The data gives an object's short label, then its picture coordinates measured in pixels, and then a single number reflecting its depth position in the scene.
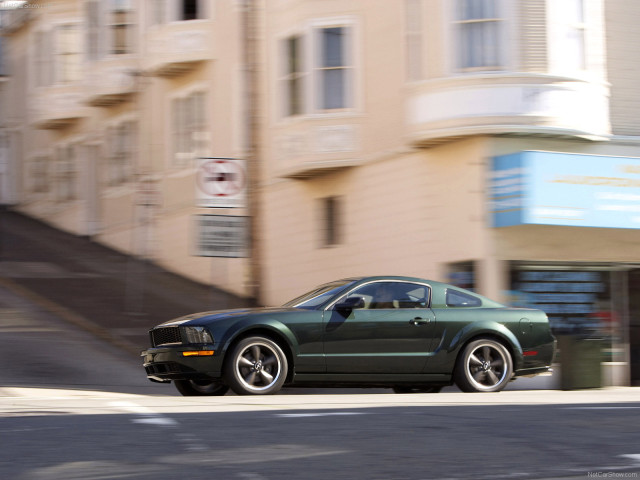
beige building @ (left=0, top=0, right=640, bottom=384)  17.58
